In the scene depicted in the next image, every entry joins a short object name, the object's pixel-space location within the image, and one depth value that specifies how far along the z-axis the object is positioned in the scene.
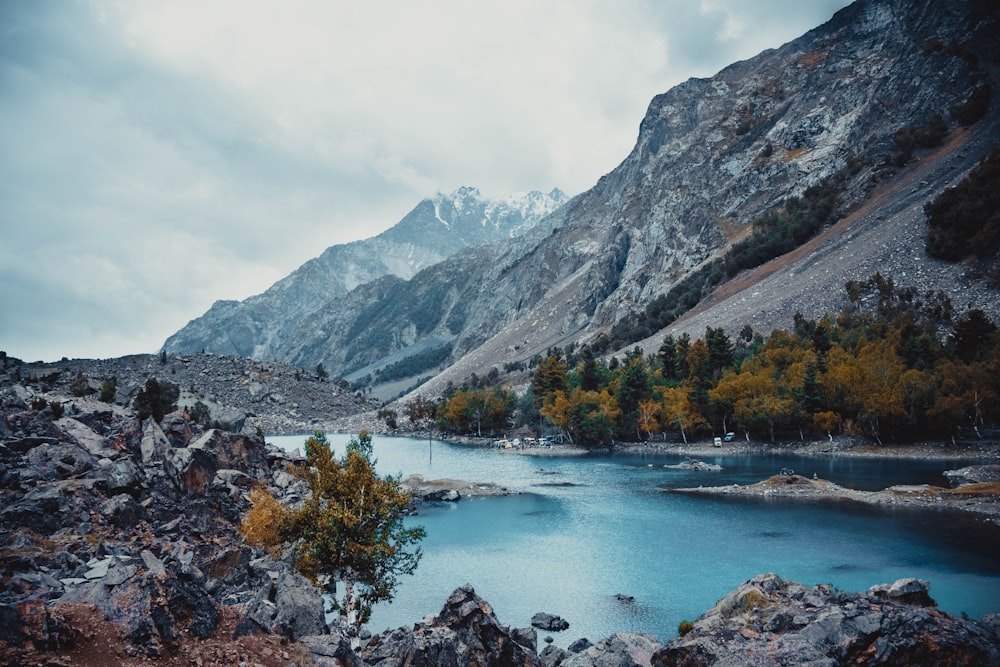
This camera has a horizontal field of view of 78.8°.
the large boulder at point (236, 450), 49.96
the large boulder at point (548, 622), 31.19
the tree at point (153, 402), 61.64
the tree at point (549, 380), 128.12
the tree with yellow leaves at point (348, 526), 26.19
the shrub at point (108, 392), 76.35
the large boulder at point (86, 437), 34.69
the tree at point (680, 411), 103.00
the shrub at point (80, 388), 72.42
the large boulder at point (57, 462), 28.56
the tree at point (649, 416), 106.69
